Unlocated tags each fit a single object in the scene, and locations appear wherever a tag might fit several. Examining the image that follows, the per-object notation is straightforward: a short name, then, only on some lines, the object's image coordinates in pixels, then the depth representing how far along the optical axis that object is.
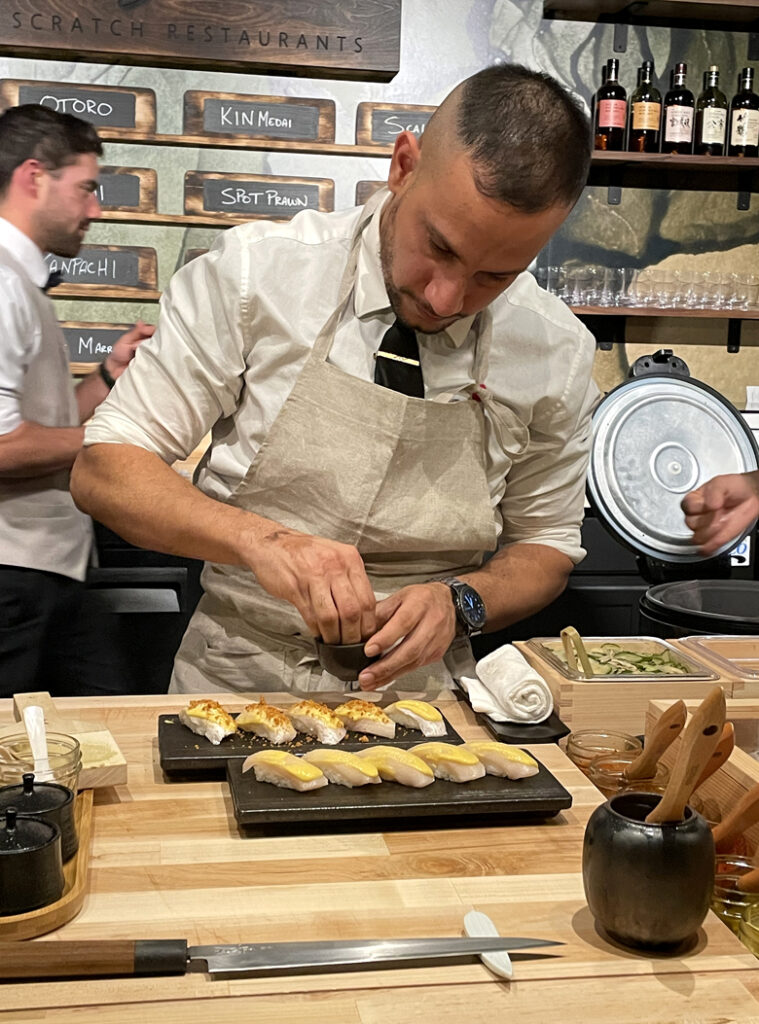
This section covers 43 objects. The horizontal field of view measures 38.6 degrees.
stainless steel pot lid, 3.04
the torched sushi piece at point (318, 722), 1.50
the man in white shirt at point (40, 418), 3.04
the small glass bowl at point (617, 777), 1.38
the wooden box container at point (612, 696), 1.69
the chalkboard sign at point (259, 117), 4.26
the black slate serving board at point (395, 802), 1.27
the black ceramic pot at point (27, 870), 1.03
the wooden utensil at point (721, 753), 1.24
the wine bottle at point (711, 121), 4.32
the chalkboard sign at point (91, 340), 4.31
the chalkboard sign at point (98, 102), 4.18
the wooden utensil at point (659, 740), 1.28
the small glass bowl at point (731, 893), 1.15
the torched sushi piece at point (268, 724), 1.49
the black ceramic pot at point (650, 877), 1.00
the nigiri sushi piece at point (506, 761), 1.37
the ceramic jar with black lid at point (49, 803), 1.12
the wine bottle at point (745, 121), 4.34
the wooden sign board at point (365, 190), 4.41
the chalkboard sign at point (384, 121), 4.37
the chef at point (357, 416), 1.76
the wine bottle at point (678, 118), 4.28
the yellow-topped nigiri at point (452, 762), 1.36
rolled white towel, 1.63
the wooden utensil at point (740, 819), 1.16
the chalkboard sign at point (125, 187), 4.25
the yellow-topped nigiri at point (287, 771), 1.32
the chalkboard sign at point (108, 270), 4.28
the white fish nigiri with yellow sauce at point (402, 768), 1.34
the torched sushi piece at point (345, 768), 1.33
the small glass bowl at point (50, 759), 1.23
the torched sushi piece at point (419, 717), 1.55
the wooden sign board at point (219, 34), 4.09
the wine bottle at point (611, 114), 4.30
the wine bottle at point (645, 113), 4.28
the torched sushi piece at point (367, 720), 1.53
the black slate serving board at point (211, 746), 1.42
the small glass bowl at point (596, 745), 1.51
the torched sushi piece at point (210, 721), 1.48
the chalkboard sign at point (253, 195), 4.30
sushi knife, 0.96
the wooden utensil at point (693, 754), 0.97
